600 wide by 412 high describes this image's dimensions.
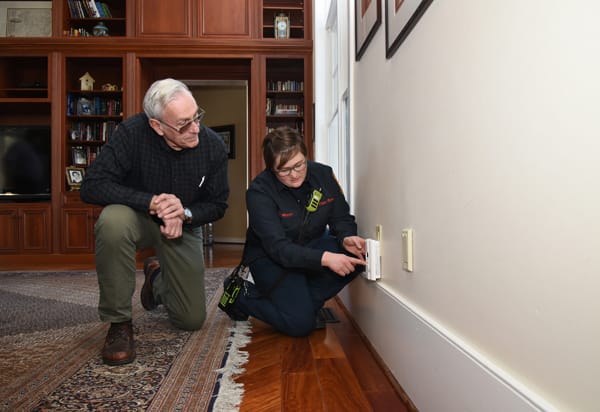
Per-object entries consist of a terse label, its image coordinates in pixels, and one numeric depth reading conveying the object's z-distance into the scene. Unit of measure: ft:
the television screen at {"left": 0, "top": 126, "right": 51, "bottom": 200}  15.64
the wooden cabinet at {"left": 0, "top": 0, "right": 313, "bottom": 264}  14.94
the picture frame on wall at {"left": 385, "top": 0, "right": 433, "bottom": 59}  3.48
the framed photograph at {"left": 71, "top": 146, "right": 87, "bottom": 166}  15.66
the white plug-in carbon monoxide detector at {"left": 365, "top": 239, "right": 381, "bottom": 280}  4.84
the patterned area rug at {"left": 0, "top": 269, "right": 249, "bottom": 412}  3.64
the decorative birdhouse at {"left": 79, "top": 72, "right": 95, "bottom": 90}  15.76
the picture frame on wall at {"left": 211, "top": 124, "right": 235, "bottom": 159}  22.49
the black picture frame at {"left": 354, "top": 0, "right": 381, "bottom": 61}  4.84
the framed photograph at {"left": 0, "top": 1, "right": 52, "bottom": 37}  15.94
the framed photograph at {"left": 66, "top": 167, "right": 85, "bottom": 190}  15.21
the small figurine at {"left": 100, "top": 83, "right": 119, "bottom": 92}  15.58
